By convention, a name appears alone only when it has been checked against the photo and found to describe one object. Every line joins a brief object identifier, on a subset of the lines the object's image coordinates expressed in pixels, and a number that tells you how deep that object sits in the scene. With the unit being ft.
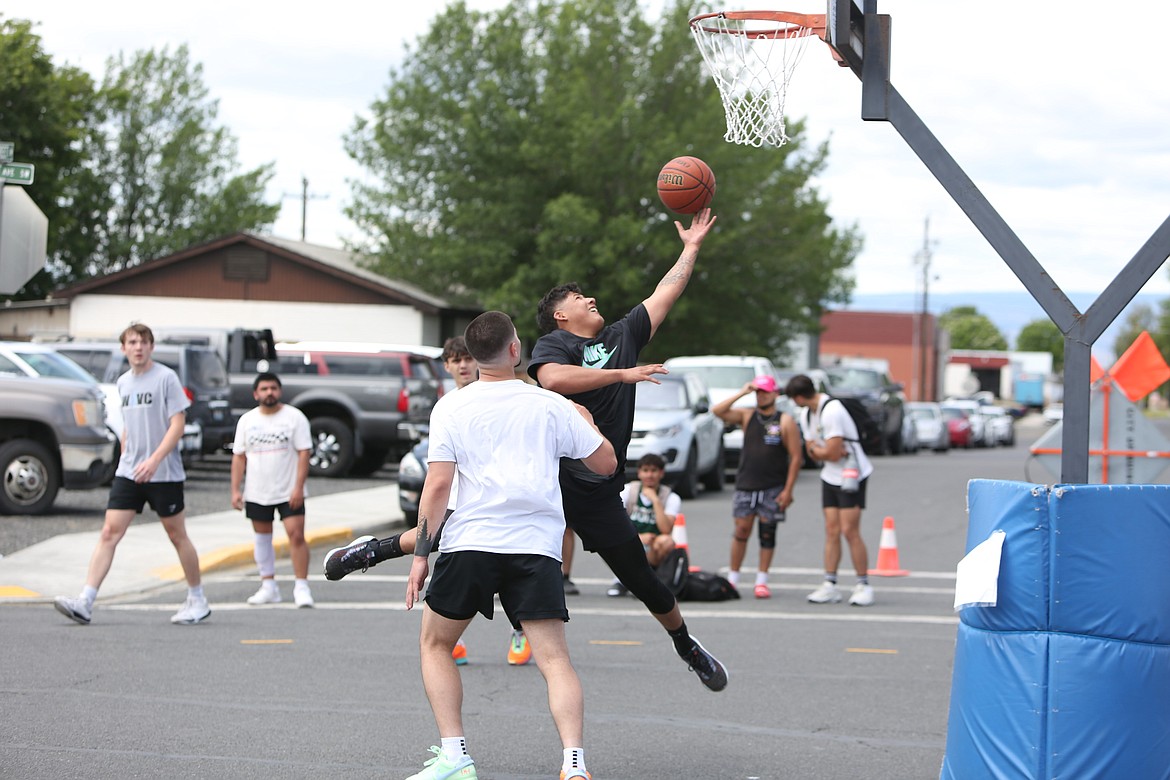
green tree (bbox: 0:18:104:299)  125.80
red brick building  331.57
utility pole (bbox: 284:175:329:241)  228.43
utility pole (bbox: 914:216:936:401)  248.93
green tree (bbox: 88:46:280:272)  184.03
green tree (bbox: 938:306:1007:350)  622.13
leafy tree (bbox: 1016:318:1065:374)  614.75
